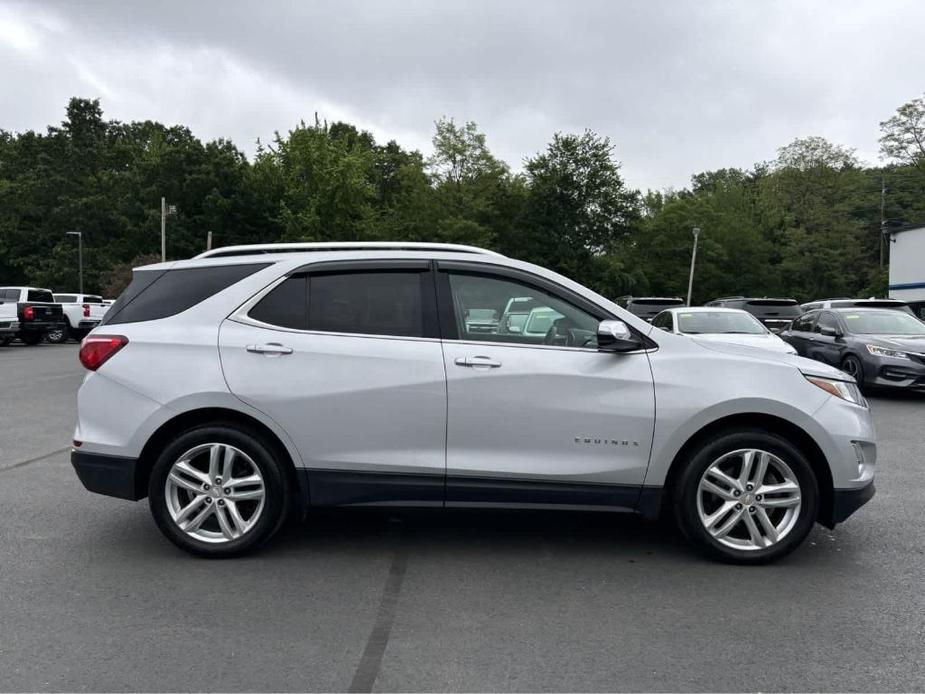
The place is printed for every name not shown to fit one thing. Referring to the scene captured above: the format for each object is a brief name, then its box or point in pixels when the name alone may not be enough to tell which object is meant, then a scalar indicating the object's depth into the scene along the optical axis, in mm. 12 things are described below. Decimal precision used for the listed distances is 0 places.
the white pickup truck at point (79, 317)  29734
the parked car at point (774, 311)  20750
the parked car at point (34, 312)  25512
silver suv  4254
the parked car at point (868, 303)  15647
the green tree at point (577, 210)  57906
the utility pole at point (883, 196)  65375
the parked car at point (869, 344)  11750
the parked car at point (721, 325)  11820
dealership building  33219
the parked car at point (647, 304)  22875
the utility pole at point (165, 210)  41625
